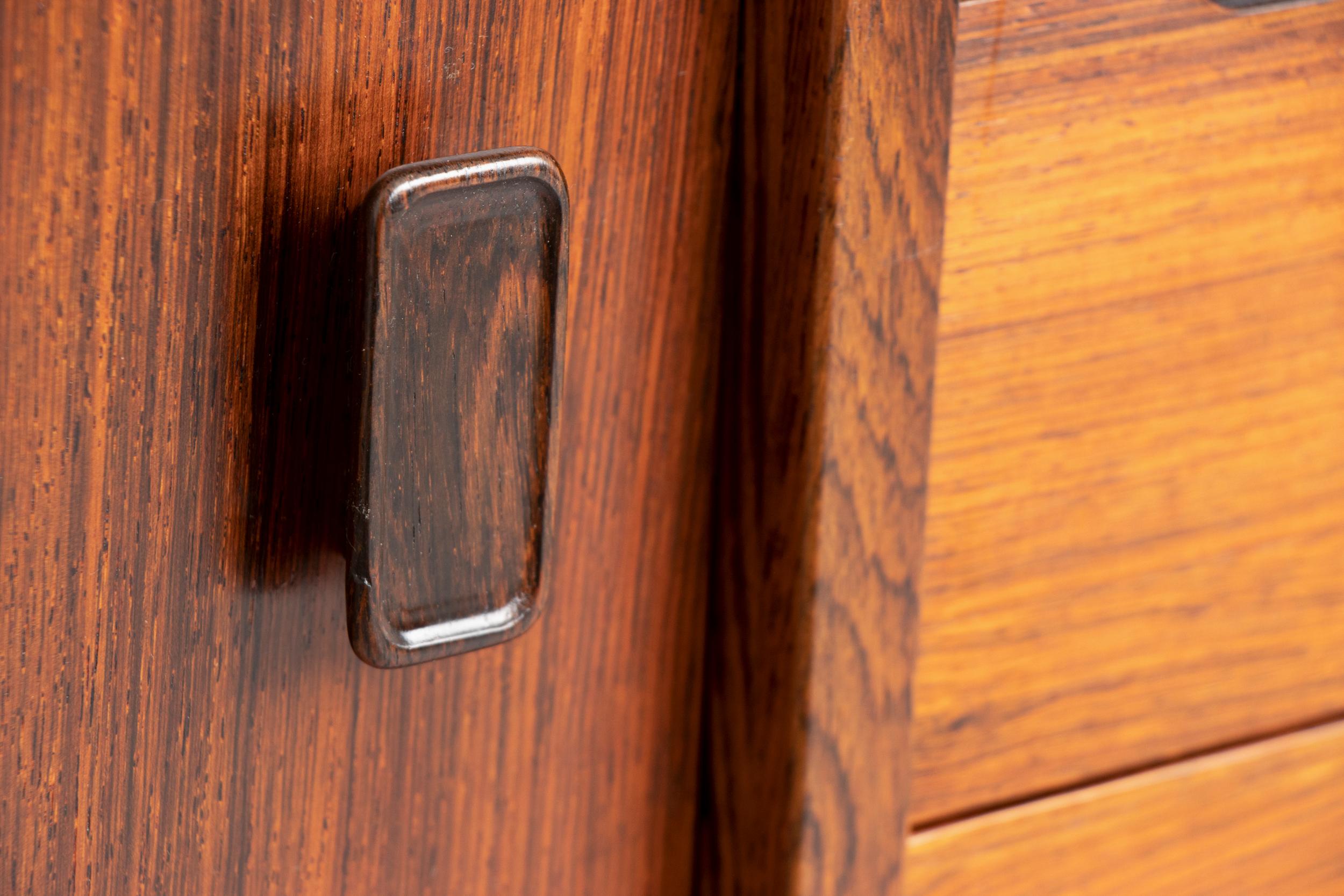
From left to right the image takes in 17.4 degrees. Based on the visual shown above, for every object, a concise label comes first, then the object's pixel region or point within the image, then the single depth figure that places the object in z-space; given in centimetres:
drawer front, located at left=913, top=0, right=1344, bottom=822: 60
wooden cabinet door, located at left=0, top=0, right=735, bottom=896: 54
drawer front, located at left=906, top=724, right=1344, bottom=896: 63
